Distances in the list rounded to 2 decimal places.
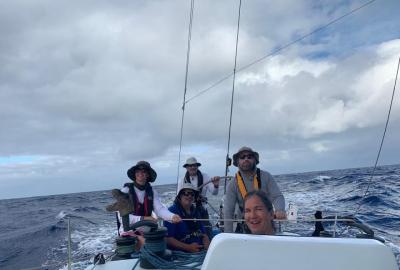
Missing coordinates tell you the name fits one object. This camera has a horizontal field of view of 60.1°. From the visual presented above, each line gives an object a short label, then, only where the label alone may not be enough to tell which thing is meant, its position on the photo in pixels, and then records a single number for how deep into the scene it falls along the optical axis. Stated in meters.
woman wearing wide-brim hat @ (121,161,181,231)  4.39
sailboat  1.60
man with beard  4.28
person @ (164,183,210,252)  4.12
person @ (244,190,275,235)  2.38
